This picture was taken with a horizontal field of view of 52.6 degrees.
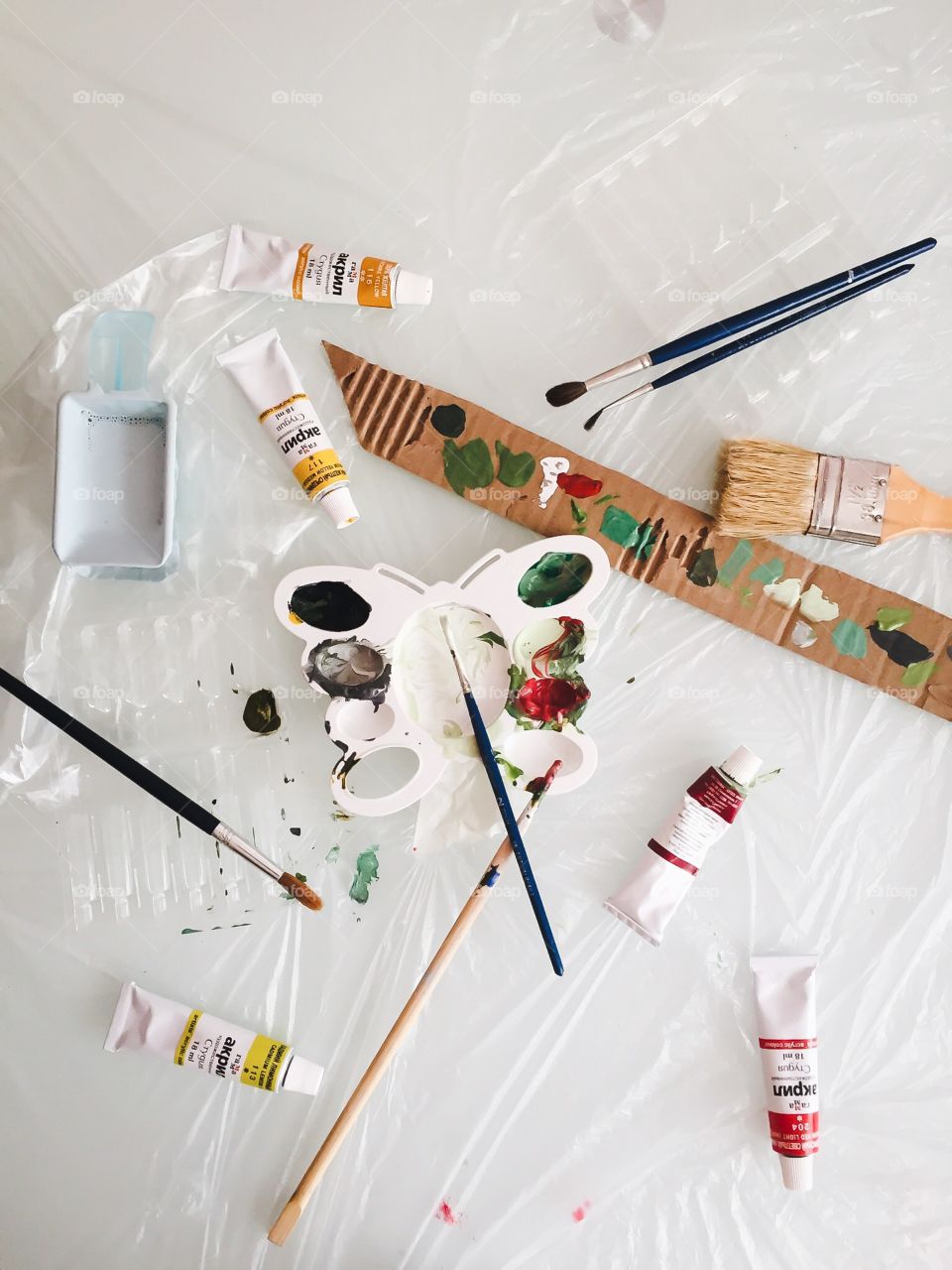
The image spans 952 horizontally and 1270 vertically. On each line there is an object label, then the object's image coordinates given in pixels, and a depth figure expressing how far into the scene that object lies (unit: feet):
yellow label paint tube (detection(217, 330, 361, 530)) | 3.20
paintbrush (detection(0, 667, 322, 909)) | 3.14
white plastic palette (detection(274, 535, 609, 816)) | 3.17
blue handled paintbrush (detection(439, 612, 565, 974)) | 3.08
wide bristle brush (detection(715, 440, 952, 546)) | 3.16
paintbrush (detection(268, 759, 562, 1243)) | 3.08
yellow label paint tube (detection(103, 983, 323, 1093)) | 3.24
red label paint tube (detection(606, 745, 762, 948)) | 3.23
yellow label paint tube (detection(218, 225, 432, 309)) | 3.23
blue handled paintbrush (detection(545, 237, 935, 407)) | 3.10
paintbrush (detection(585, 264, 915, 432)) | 3.10
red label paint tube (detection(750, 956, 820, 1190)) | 3.27
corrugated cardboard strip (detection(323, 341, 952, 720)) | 3.29
